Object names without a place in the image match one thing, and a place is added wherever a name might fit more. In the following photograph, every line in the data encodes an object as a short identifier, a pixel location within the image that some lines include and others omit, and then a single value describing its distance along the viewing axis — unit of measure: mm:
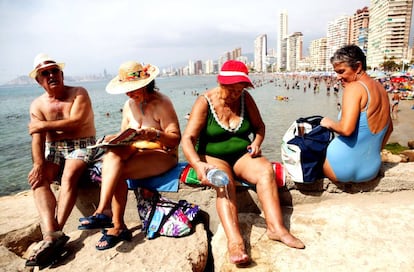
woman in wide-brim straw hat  2445
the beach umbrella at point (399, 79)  35188
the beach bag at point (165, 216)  2510
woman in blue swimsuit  2410
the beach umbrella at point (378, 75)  31883
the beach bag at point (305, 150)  2629
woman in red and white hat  2275
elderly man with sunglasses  2641
